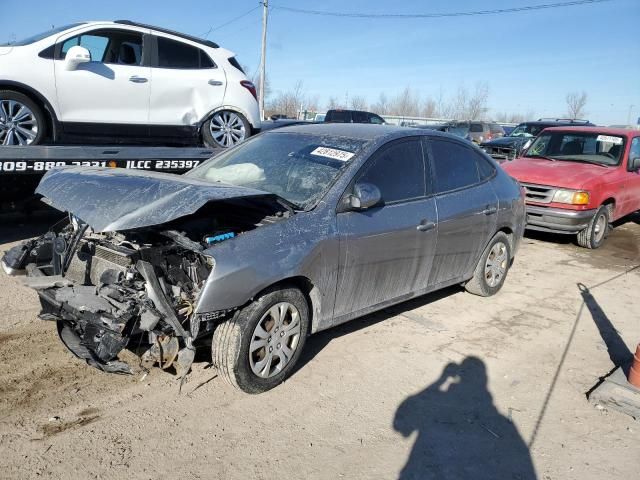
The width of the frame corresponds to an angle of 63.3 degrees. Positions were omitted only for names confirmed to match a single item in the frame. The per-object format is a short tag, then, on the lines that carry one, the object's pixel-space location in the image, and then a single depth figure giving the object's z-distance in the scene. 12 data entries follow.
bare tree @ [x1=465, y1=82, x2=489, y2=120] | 62.47
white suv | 5.68
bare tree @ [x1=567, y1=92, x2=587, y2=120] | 62.22
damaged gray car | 3.15
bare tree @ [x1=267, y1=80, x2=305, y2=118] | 49.95
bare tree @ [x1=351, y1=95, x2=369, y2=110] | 67.81
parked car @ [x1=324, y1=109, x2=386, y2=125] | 20.08
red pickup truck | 8.02
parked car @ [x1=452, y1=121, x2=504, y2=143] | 26.16
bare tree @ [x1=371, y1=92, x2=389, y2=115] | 77.39
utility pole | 29.09
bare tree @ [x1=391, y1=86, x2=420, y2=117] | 78.86
